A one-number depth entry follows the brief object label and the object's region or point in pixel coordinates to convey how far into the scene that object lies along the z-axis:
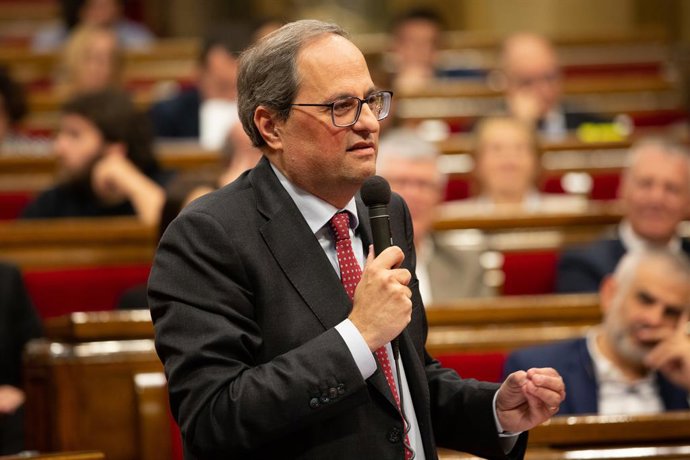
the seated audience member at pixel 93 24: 13.23
